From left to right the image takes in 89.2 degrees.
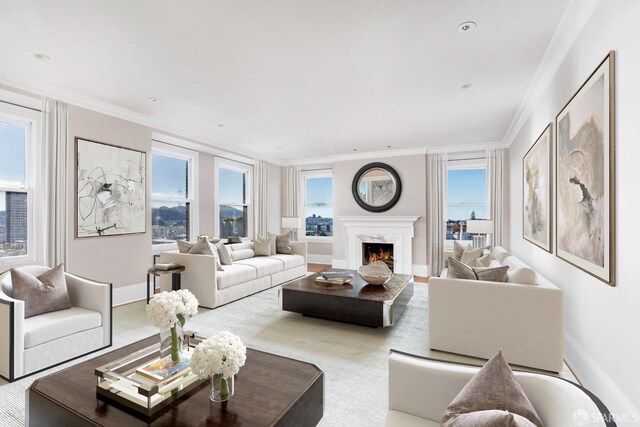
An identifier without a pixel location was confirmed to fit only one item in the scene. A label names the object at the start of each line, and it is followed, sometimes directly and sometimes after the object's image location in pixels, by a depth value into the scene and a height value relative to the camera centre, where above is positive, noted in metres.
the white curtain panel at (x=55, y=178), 3.58 +0.40
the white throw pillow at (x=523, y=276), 2.56 -0.50
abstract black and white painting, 3.89 +0.32
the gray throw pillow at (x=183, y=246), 4.44 -0.44
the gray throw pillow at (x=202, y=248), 4.30 -0.45
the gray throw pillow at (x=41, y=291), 2.60 -0.63
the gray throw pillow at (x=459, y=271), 2.78 -0.49
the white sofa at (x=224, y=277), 4.05 -0.86
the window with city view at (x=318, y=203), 7.99 +0.28
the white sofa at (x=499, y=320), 2.42 -0.84
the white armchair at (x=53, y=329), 2.30 -0.89
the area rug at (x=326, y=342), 2.02 -1.20
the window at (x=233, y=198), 6.47 +0.34
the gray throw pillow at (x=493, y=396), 1.01 -0.59
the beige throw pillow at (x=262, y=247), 5.83 -0.59
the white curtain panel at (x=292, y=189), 8.09 +0.64
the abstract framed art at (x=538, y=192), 3.16 +0.25
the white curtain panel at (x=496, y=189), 6.00 +0.48
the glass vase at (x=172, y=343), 1.71 -0.69
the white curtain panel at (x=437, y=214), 6.46 +0.01
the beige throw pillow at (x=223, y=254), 4.72 -0.59
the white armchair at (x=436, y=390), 1.03 -0.65
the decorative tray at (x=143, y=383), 1.44 -0.80
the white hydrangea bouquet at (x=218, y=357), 1.31 -0.58
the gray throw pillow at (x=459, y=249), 4.69 -0.50
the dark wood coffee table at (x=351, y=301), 3.18 -0.91
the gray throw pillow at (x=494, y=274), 2.70 -0.51
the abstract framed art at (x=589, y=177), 1.85 +0.25
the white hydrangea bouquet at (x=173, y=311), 1.59 -0.48
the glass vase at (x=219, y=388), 1.44 -0.78
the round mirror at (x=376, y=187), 6.81 +0.59
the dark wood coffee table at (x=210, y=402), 1.36 -0.85
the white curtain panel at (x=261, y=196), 7.14 +0.41
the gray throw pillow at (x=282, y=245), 6.13 -0.58
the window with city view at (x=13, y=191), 3.38 +0.25
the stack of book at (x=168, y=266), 3.94 -0.64
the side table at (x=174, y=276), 3.97 -0.79
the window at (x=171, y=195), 5.16 +0.33
